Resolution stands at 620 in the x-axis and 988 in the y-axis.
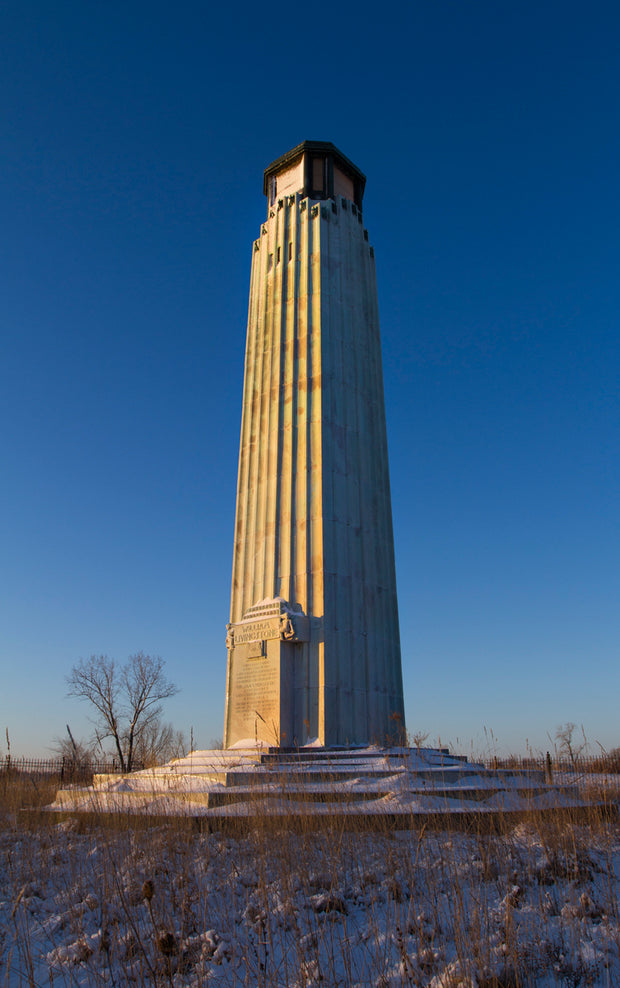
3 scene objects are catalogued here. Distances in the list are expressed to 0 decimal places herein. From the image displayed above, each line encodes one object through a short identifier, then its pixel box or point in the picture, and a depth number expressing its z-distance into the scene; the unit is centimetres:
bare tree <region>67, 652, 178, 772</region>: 2866
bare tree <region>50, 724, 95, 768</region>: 2747
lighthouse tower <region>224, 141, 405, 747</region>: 1232
